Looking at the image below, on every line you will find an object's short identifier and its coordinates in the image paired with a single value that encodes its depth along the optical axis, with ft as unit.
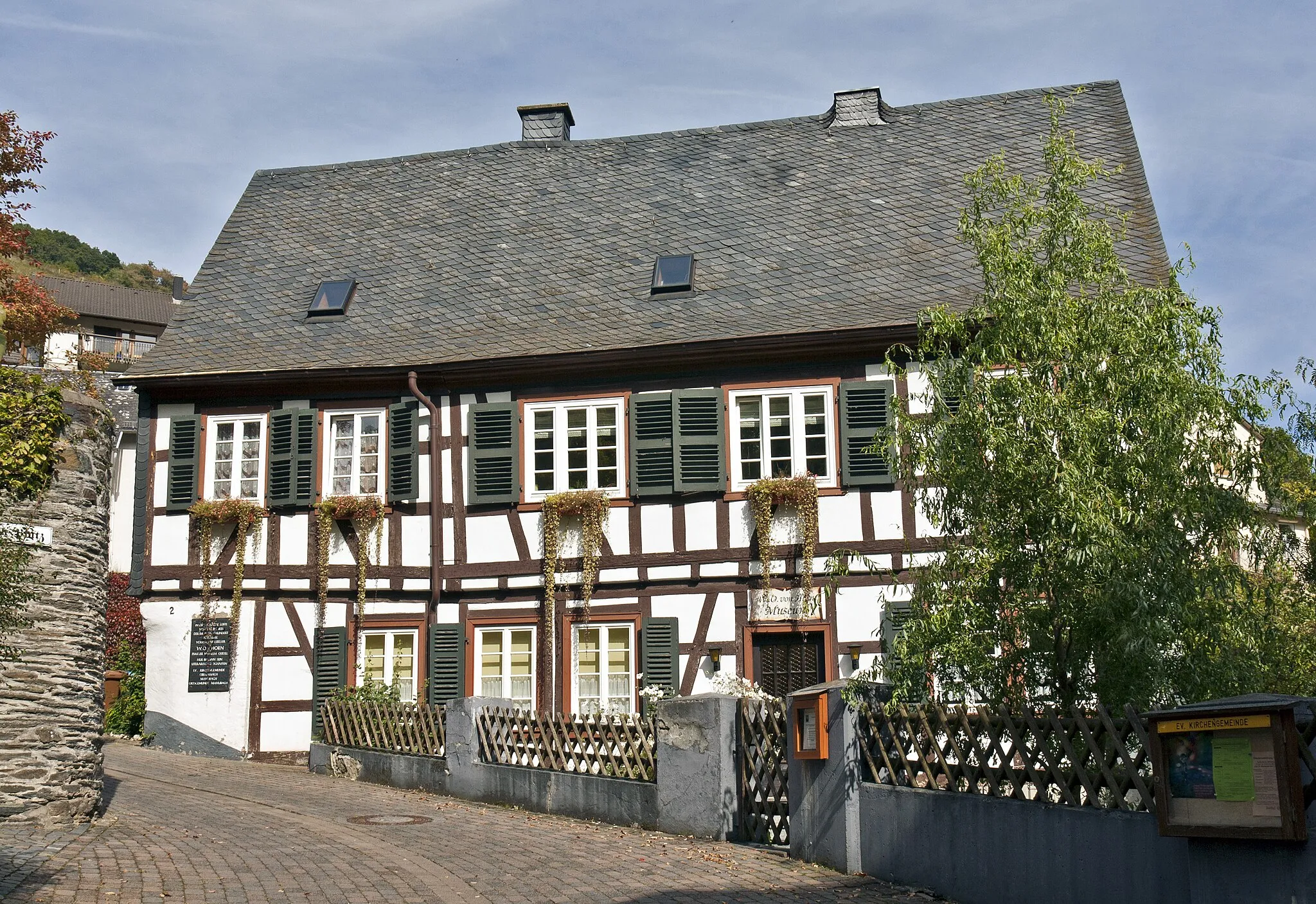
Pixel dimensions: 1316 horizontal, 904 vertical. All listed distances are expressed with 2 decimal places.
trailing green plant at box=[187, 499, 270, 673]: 59.41
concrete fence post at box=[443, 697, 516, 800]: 47.06
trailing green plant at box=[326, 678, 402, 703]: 56.75
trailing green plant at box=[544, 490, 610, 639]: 57.26
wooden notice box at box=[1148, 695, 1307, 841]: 20.43
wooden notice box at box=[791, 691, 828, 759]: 32.99
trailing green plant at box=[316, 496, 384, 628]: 59.06
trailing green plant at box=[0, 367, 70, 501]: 31.14
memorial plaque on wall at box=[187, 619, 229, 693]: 59.26
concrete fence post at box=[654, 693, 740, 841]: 37.60
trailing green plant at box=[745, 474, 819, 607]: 55.26
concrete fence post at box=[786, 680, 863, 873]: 32.32
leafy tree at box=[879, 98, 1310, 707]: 28.73
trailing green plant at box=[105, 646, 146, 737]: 62.75
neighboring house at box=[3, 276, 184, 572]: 106.11
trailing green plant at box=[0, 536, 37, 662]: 27.76
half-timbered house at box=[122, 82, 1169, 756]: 56.34
